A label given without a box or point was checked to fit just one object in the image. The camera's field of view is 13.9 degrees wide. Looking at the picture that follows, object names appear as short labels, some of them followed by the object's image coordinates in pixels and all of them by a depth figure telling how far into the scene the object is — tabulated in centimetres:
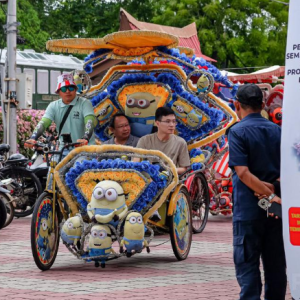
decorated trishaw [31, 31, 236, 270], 1183
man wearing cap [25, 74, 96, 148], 1356
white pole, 2315
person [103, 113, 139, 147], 1463
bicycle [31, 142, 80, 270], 1167
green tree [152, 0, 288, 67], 5734
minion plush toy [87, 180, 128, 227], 1175
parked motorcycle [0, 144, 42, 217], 1931
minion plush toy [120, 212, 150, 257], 1179
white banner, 655
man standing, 812
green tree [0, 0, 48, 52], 6051
